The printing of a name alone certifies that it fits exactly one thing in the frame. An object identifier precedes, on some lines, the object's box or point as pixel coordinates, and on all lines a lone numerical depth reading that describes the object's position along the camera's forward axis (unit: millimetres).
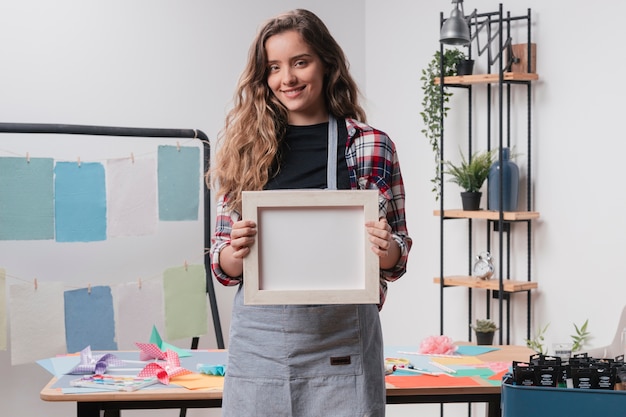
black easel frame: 3664
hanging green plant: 4414
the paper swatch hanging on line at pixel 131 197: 3830
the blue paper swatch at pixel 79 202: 3721
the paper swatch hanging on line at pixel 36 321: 3645
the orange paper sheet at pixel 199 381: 2494
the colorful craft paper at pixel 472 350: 2943
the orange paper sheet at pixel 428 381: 2502
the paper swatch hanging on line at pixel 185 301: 4008
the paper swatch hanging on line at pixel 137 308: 3902
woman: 1884
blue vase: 4172
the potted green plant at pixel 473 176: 4289
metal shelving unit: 4152
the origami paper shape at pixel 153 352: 2826
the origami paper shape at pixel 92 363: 2658
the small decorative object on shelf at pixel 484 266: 4273
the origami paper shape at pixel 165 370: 2576
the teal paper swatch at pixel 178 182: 3957
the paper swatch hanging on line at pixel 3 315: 3633
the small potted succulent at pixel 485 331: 4172
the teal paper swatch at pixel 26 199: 3645
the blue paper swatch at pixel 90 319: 3764
